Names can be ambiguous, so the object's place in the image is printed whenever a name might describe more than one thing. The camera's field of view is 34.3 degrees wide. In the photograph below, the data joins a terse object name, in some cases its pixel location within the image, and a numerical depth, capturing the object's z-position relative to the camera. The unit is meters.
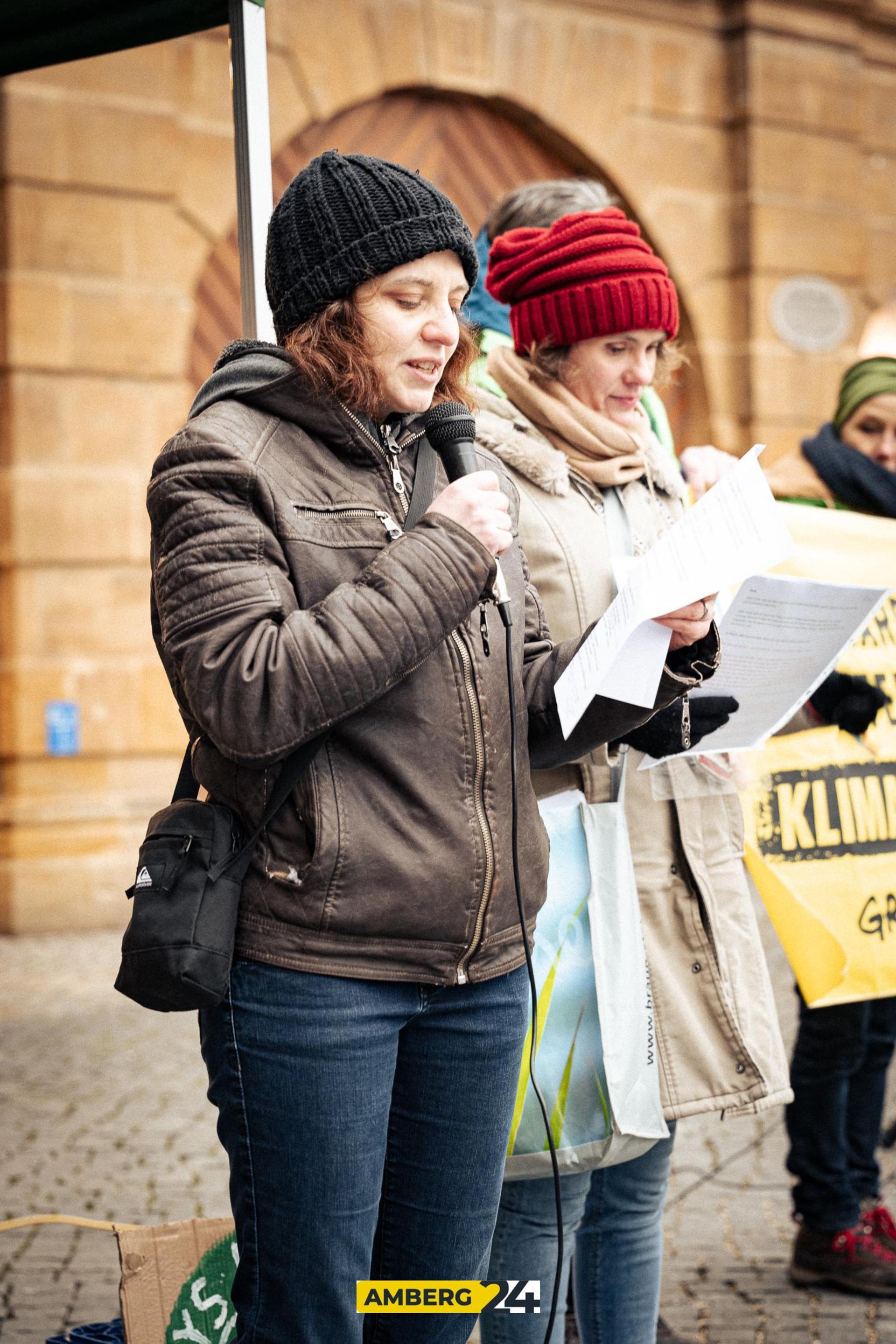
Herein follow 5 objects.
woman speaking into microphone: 1.69
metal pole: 2.46
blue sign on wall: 6.96
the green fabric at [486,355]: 2.82
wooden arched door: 7.49
